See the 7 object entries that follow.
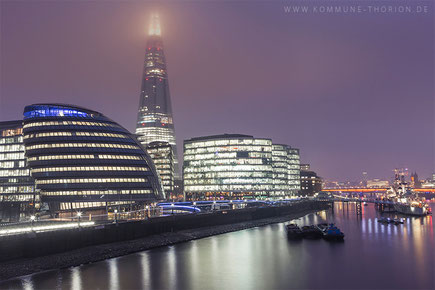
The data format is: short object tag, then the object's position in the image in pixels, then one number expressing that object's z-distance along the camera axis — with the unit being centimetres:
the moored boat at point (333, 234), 8950
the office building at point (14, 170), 12662
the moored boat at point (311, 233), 9434
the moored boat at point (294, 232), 9281
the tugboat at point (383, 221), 12971
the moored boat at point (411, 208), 15450
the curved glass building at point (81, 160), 11544
